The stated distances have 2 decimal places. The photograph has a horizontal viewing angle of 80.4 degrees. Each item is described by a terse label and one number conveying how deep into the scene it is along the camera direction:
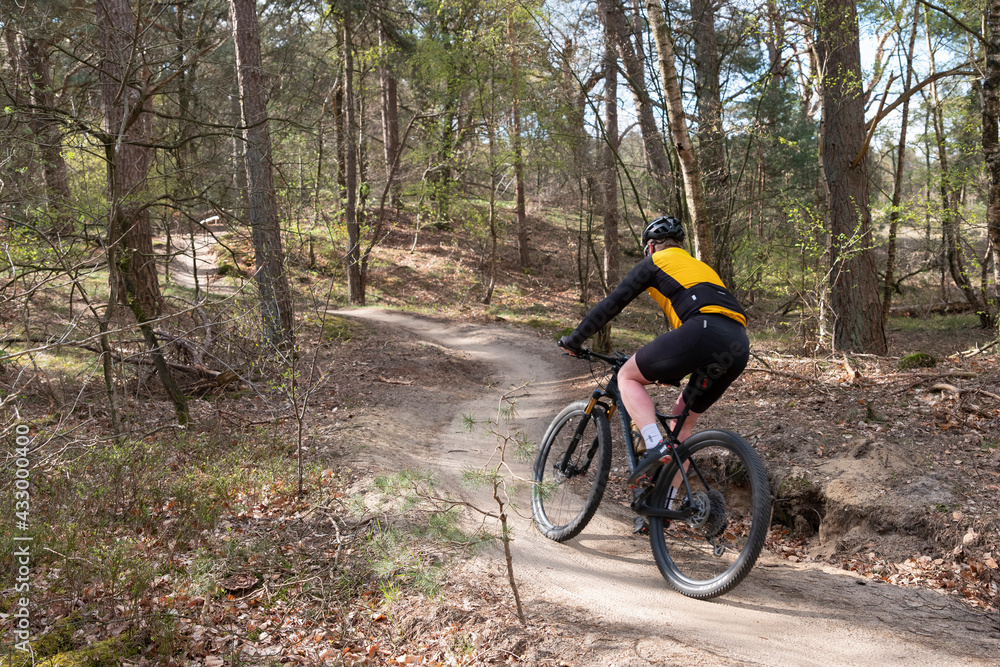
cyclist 3.83
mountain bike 3.76
